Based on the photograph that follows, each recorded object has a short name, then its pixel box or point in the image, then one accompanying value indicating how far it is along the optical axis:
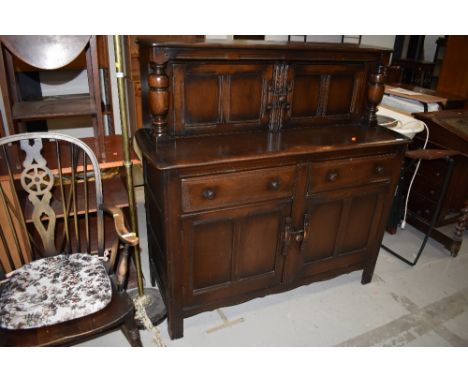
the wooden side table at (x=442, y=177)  2.60
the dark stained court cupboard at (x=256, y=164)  1.64
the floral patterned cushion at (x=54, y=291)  1.37
